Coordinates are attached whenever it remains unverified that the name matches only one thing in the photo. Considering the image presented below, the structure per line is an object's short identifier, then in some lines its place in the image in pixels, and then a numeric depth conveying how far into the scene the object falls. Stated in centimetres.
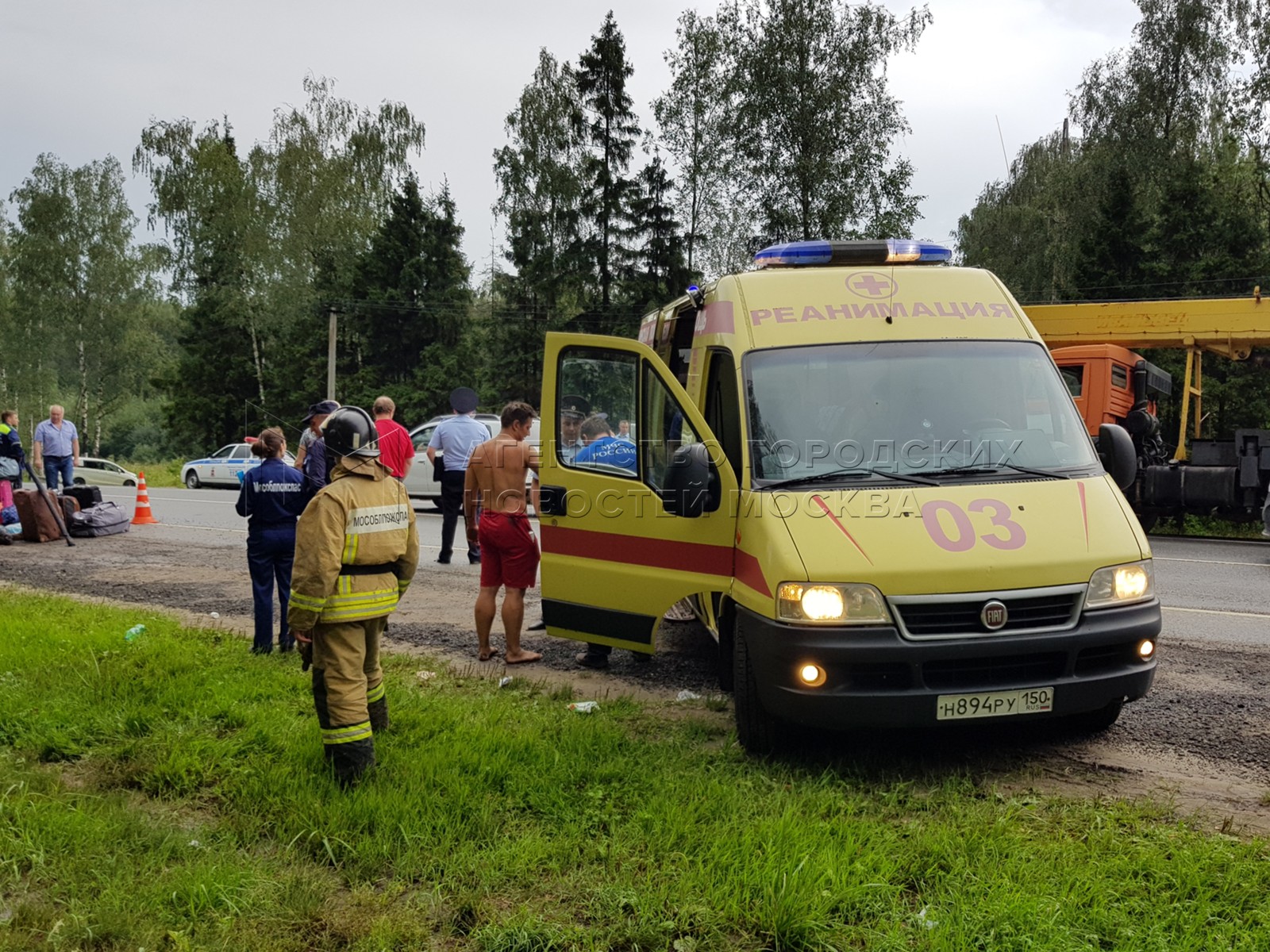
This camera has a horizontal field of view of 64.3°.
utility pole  3484
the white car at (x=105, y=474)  3397
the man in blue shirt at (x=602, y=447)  583
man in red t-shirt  858
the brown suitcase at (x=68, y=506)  1409
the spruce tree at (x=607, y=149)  3466
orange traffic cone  1648
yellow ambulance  431
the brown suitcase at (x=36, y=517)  1350
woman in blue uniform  691
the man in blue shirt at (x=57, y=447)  1573
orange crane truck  1571
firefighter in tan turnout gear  431
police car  2986
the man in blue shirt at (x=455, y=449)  1141
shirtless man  688
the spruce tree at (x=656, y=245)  3416
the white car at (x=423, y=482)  1742
